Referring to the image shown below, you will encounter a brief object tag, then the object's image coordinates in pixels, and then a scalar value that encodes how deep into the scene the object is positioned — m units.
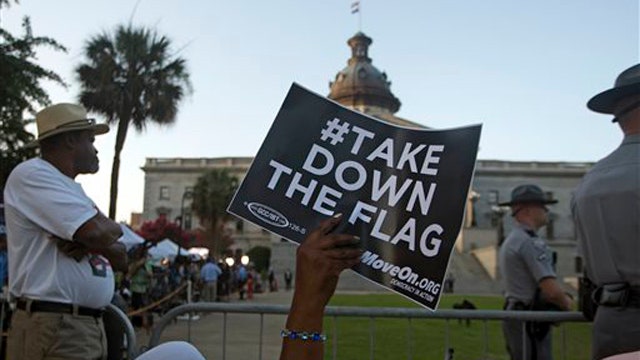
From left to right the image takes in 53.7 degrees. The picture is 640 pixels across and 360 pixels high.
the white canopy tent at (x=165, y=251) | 23.05
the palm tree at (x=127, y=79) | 19.22
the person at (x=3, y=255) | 8.78
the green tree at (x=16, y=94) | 13.00
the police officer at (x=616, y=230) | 2.80
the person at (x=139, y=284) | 13.12
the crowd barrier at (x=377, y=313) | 3.75
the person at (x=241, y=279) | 28.88
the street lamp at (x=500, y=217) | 61.53
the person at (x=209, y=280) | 20.61
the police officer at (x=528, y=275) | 4.27
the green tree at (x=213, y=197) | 50.84
